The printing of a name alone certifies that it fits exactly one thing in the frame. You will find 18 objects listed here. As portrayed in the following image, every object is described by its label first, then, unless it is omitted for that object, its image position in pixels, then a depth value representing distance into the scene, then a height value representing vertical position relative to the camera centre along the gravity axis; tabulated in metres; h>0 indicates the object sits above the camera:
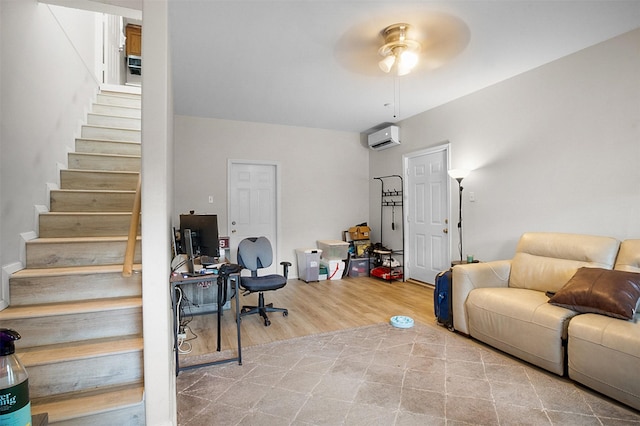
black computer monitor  2.70 -0.16
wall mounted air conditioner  5.34 +1.29
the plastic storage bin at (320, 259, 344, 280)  5.43 -0.89
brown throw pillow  2.08 -0.55
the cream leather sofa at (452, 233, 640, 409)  1.95 -0.75
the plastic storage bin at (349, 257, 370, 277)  5.66 -0.92
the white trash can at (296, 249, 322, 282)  5.27 -0.81
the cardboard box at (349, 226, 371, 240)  5.88 -0.32
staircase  1.74 -0.57
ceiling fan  2.57 +1.52
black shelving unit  5.40 +0.13
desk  2.32 -0.62
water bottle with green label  0.85 -0.45
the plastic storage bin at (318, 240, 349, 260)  5.50 -0.60
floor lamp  3.99 +0.44
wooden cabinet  5.86 +3.27
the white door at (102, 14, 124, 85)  4.86 +2.71
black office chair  3.40 -0.68
